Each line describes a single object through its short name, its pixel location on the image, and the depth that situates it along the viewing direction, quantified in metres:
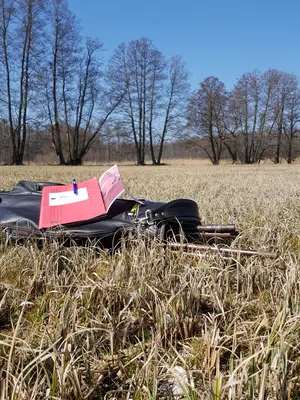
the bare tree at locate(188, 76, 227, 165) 32.25
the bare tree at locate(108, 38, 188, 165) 31.25
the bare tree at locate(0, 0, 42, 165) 23.34
